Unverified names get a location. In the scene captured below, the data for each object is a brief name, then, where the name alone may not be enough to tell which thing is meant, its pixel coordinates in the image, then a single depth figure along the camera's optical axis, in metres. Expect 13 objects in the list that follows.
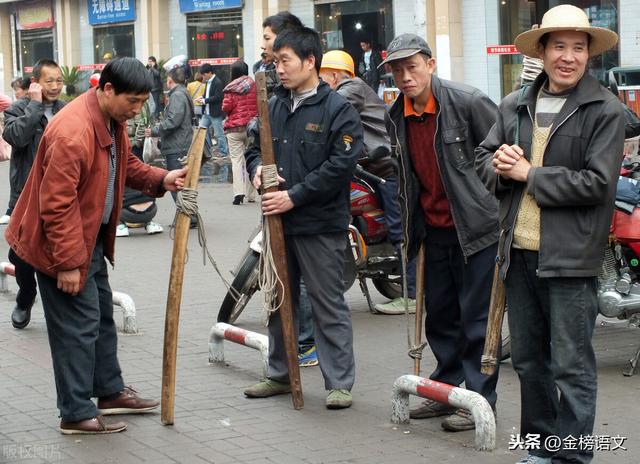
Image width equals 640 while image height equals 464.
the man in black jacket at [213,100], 22.74
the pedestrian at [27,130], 8.58
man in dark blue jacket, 6.32
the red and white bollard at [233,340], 7.06
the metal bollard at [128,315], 8.45
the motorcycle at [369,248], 8.77
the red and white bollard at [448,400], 5.57
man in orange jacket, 5.65
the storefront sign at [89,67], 36.60
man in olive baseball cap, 5.88
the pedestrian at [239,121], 16.52
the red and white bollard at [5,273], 9.76
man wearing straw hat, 4.76
